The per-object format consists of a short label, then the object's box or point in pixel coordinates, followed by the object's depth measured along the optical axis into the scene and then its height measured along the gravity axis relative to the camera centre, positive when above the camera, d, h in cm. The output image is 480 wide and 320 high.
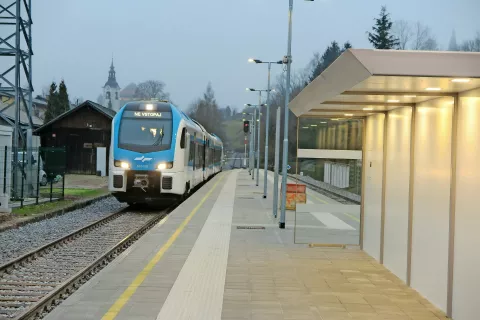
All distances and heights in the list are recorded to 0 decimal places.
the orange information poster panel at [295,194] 1419 -71
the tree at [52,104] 7701 +729
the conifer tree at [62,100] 7788 +802
